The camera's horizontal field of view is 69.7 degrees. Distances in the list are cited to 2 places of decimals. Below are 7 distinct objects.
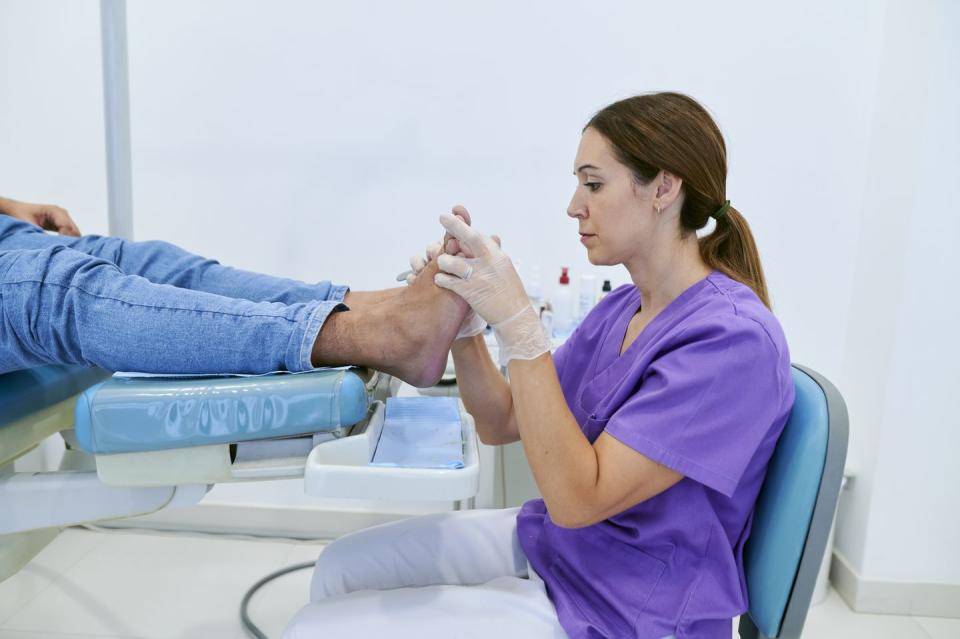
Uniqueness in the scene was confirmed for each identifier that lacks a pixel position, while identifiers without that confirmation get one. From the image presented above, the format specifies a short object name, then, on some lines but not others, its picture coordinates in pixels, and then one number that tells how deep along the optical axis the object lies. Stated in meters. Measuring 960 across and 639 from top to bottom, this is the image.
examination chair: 0.75
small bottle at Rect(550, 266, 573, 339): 1.86
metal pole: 1.37
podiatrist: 0.80
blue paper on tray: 0.82
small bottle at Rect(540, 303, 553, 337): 1.80
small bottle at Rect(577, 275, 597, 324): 1.88
